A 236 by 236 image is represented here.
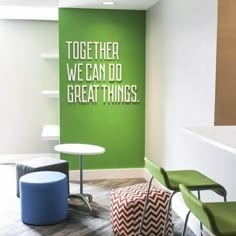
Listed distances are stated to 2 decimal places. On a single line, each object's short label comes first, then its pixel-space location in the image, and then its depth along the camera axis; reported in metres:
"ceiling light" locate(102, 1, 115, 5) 4.77
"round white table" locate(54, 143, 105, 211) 4.10
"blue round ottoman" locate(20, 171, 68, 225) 3.65
